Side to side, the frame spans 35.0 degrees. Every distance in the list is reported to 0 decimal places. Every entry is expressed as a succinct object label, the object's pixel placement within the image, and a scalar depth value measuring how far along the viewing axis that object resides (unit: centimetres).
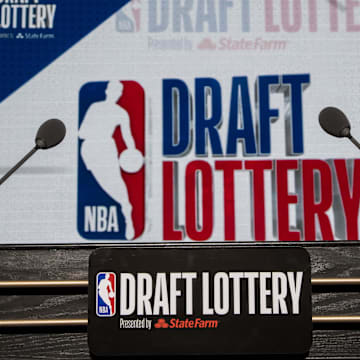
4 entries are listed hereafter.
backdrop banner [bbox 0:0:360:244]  411
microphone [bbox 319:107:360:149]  359
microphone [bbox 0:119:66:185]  361
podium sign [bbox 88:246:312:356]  387
